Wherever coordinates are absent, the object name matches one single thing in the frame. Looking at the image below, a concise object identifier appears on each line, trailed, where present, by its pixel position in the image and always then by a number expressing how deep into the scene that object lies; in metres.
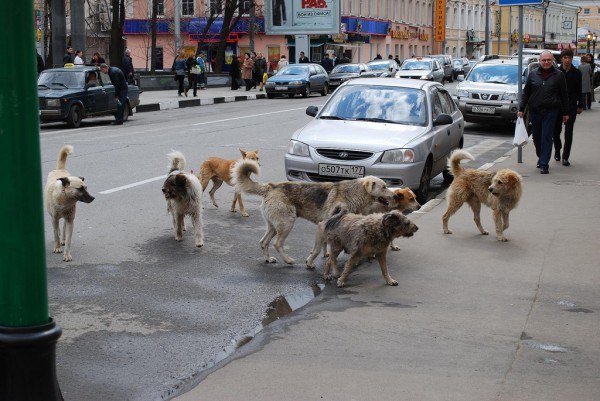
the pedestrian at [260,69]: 45.25
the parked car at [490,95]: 22.39
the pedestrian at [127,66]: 31.81
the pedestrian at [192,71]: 37.50
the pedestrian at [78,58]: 29.68
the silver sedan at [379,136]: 11.21
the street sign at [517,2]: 15.20
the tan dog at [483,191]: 9.15
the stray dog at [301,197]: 8.29
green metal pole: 3.76
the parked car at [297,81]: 39.03
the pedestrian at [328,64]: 51.18
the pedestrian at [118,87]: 24.59
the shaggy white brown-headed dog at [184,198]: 9.01
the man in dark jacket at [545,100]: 13.95
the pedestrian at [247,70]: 44.03
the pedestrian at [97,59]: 32.51
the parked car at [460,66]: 62.94
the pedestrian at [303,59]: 50.15
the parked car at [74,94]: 22.67
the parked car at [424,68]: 42.72
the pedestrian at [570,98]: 15.38
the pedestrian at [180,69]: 37.94
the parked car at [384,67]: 46.19
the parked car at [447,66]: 57.19
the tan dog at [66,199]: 8.40
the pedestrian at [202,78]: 43.67
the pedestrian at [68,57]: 29.29
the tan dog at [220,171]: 10.95
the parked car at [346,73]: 44.22
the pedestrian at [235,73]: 45.12
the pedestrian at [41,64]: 28.72
